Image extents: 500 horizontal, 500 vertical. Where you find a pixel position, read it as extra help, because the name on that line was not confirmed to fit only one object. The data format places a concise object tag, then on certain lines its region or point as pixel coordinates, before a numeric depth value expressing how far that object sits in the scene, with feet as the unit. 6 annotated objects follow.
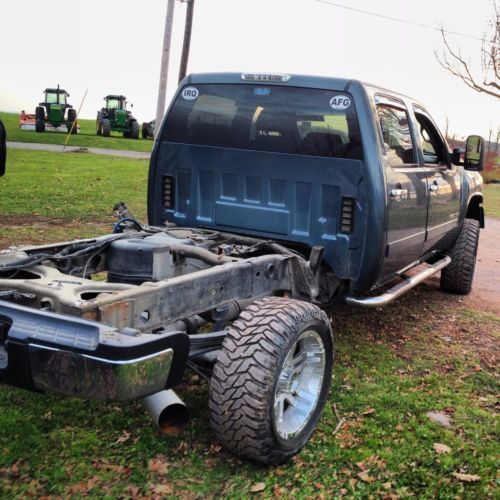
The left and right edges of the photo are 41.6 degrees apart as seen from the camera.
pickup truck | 9.27
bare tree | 90.33
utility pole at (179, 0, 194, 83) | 78.28
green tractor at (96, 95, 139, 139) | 114.83
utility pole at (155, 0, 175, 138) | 61.93
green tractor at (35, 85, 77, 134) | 105.50
